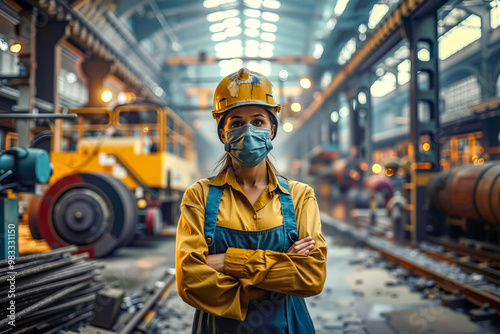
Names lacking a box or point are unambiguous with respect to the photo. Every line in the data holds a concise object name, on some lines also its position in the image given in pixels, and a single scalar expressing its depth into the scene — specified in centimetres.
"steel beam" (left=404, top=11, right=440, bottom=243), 806
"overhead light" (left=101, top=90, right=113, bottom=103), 357
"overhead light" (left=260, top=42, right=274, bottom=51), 1499
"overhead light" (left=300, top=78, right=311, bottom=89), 736
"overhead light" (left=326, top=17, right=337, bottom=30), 1424
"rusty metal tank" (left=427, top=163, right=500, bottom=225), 572
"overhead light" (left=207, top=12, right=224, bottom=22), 1473
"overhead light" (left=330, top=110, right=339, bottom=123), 1707
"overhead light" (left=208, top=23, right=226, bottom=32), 1544
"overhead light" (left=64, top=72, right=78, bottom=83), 904
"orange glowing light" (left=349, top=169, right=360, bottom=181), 1213
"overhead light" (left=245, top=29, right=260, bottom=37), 1303
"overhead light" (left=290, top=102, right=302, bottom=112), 922
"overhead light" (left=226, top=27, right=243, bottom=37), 1312
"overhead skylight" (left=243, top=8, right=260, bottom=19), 1270
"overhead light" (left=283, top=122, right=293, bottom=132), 910
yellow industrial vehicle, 597
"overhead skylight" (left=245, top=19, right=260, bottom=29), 1293
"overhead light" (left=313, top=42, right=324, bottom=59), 1702
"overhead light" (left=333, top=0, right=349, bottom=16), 1301
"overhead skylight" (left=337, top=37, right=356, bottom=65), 1488
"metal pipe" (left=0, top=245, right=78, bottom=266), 252
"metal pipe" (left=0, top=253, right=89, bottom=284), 239
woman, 154
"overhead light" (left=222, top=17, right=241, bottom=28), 1312
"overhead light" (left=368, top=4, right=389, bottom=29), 1179
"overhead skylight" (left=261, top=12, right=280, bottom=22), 1443
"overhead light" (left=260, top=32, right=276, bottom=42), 1509
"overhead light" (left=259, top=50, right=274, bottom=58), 1412
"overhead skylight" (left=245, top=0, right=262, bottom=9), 1247
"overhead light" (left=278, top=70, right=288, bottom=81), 1039
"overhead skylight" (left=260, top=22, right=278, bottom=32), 1483
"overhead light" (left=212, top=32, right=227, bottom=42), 1540
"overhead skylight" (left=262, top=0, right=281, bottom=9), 1355
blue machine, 265
